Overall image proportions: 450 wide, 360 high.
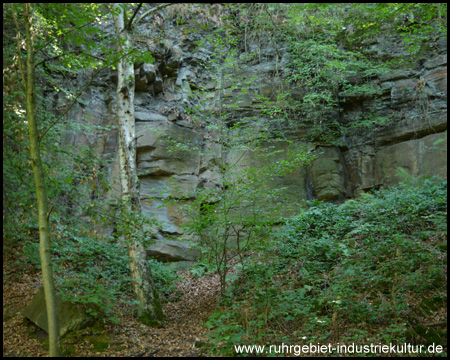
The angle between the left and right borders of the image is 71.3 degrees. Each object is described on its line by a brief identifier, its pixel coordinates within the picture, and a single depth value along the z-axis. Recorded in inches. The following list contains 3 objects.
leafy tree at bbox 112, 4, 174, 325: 258.2
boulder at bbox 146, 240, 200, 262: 434.4
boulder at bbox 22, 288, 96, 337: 204.2
